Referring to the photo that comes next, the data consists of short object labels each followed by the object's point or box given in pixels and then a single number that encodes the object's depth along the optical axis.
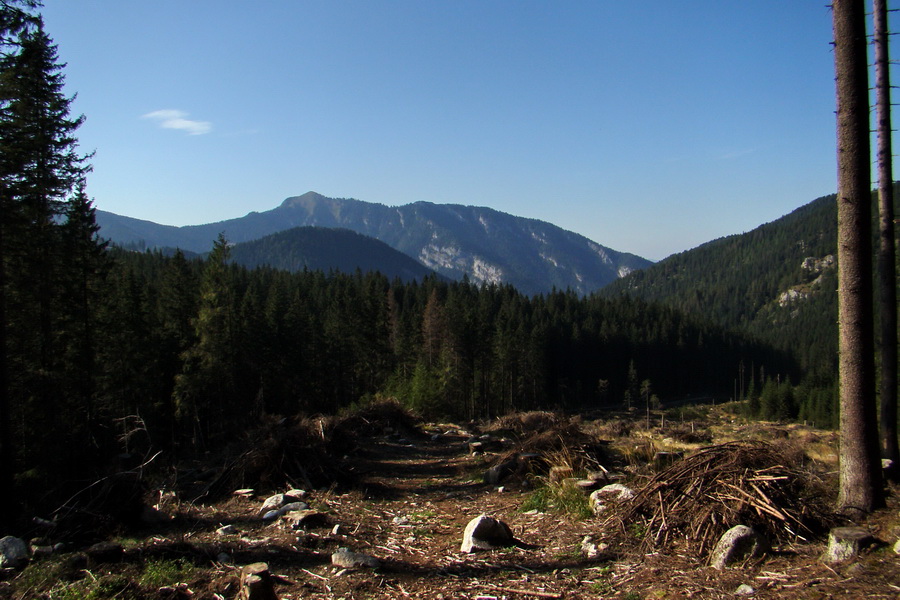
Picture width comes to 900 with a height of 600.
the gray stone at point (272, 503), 8.41
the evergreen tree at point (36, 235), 16.19
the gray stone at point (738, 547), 5.24
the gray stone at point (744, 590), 4.62
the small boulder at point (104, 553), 5.67
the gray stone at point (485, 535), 6.60
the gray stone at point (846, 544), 4.86
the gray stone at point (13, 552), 5.68
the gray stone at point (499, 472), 10.76
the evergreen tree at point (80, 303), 20.48
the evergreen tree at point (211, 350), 29.11
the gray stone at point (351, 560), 5.95
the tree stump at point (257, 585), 4.64
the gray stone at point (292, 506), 8.13
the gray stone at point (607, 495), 7.55
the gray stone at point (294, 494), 8.91
